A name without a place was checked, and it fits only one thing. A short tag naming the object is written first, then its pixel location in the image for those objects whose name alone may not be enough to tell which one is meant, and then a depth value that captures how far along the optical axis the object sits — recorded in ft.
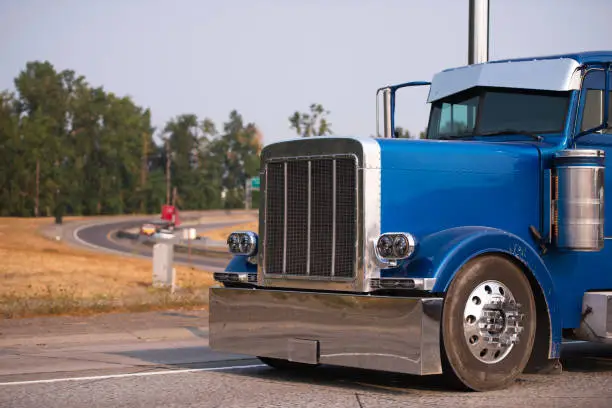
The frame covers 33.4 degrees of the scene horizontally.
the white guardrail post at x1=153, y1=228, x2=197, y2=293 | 79.87
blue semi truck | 25.14
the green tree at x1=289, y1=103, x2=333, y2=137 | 381.58
